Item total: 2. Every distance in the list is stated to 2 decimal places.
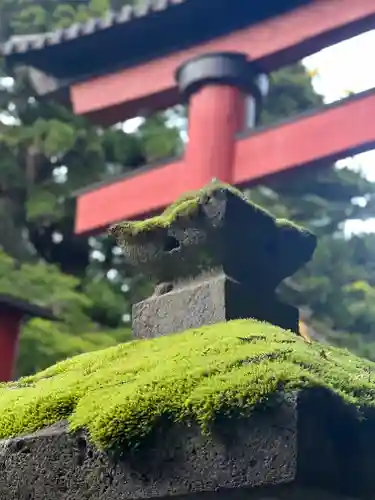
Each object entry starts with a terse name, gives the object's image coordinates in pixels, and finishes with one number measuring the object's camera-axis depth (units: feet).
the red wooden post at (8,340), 11.91
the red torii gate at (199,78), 12.28
